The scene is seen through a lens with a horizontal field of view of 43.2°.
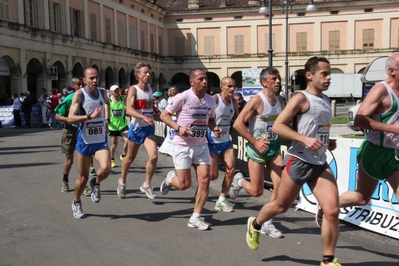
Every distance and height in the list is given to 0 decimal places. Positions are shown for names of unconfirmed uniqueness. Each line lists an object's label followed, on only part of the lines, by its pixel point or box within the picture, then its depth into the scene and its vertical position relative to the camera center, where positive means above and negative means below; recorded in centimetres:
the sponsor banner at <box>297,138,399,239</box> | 656 -154
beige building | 4866 +632
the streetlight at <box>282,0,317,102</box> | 2709 +448
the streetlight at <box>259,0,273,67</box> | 2177 +253
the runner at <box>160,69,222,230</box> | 663 -61
